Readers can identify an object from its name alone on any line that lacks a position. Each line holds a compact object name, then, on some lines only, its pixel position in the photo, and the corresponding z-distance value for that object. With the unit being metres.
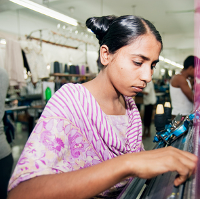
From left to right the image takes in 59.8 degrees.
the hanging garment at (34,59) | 3.94
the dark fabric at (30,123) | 4.23
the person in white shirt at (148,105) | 4.17
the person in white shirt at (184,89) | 2.42
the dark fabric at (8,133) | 2.23
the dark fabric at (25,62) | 3.99
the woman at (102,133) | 0.44
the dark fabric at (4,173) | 1.33
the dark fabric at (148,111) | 4.51
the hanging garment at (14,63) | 3.60
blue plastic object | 0.84
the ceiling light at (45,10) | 2.96
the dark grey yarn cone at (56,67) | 4.62
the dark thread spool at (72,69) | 5.06
